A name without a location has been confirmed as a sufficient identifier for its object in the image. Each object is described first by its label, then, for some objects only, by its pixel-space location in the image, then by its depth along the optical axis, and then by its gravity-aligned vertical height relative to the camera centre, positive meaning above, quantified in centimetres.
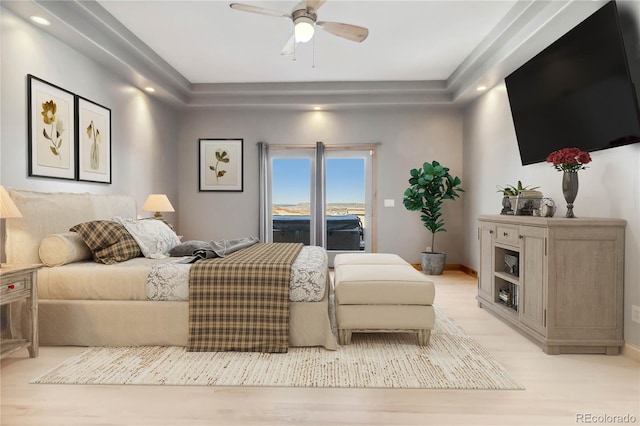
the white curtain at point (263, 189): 609 +35
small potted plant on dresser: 362 +11
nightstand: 232 -55
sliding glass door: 622 +21
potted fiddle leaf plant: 558 +23
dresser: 261 -52
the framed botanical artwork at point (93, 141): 371 +72
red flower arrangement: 277 +38
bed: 273 -72
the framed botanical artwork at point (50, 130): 311 +71
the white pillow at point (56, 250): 286 -30
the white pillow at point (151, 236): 339 -25
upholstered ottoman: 272 -69
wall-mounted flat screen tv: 253 +94
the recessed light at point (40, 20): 300 +154
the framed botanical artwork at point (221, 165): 616 +75
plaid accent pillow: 305 -25
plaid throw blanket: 267 -70
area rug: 222 -101
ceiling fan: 288 +153
